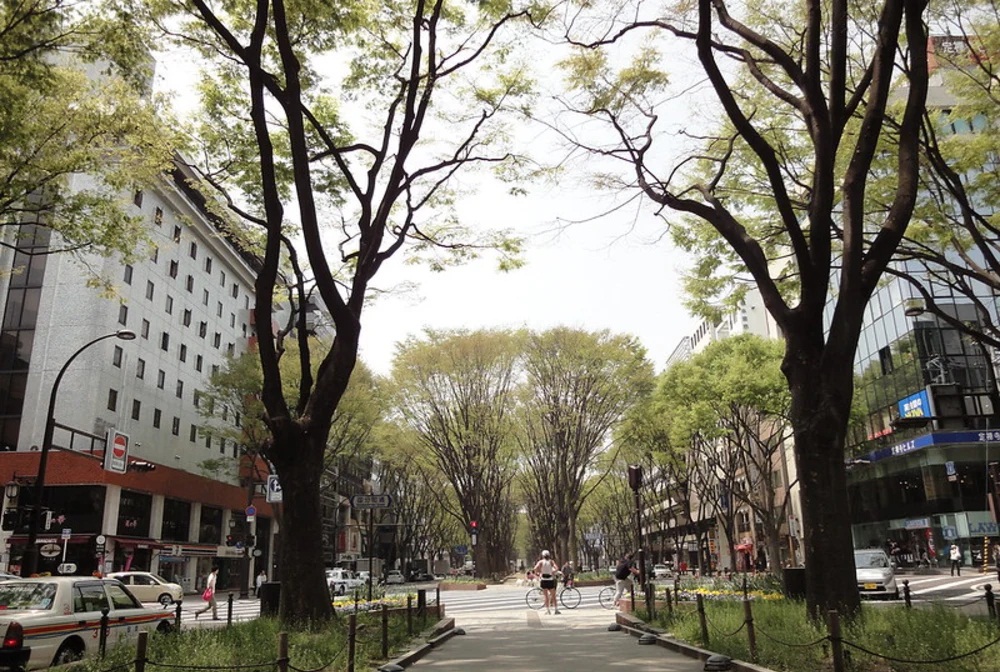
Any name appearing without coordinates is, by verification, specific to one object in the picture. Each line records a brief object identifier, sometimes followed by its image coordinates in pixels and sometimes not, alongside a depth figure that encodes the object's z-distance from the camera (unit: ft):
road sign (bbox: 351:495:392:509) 49.57
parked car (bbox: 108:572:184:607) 76.38
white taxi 28.37
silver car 62.90
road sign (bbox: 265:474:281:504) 66.39
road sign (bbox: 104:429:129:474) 72.18
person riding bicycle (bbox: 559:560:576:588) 101.43
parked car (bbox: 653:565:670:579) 176.35
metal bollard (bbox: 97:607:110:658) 29.50
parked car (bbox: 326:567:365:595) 122.01
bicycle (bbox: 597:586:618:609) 78.31
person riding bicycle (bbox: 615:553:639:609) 68.69
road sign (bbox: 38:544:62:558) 68.77
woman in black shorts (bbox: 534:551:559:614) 67.00
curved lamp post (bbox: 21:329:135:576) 58.95
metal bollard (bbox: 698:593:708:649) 33.63
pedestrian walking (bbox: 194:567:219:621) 74.49
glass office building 113.60
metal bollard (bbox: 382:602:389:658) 33.32
